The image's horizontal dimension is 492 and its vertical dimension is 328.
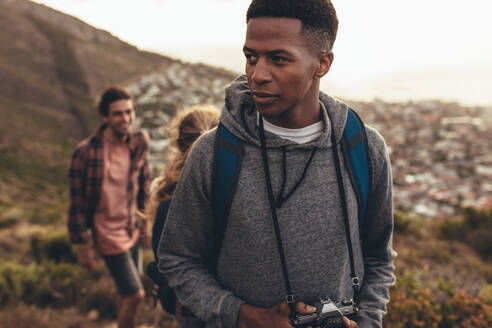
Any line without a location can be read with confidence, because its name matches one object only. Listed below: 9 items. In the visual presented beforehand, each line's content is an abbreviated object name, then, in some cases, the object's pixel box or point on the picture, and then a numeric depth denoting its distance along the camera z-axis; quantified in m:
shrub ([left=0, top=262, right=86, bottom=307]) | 3.96
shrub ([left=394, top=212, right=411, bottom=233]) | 7.35
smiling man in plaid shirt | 2.93
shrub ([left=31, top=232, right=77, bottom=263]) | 5.49
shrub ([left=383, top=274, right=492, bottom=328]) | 2.87
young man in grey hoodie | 1.11
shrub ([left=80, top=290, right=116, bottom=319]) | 3.87
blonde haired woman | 1.84
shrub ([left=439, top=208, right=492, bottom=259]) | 7.08
